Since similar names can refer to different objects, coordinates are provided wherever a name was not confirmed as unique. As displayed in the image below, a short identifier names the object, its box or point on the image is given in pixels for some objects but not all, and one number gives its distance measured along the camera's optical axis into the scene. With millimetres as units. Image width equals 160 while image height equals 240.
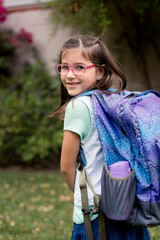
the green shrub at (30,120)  6195
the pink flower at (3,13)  6229
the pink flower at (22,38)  6873
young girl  1486
